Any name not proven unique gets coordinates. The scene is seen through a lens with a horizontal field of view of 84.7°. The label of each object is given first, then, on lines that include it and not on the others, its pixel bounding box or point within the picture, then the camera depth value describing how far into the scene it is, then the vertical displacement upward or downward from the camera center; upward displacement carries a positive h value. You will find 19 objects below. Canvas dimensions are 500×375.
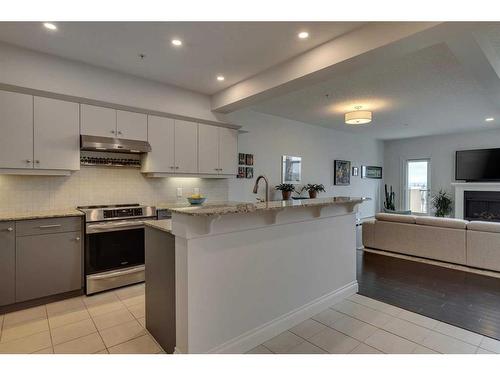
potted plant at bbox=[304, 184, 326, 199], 5.88 -0.08
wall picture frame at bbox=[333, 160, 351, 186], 7.18 +0.35
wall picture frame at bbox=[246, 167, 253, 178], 5.26 +0.26
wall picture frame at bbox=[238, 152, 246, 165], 5.12 +0.51
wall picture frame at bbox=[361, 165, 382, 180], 8.20 +0.42
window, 8.21 -0.02
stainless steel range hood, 3.18 +0.50
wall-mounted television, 6.85 +0.53
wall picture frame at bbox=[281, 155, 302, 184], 5.87 +0.36
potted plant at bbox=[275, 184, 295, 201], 5.46 -0.08
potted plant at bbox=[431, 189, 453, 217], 7.55 -0.50
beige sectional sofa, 3.74 -0.81
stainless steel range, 3.12 -0.71
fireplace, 6.73 -0.51
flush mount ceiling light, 4.73 +1.19
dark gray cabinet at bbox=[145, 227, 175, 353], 1.98 -0.79
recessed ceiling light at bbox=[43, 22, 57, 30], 2.39 +1.41
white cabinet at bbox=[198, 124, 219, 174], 4.24 +0.58
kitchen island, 1.83 -0.69
